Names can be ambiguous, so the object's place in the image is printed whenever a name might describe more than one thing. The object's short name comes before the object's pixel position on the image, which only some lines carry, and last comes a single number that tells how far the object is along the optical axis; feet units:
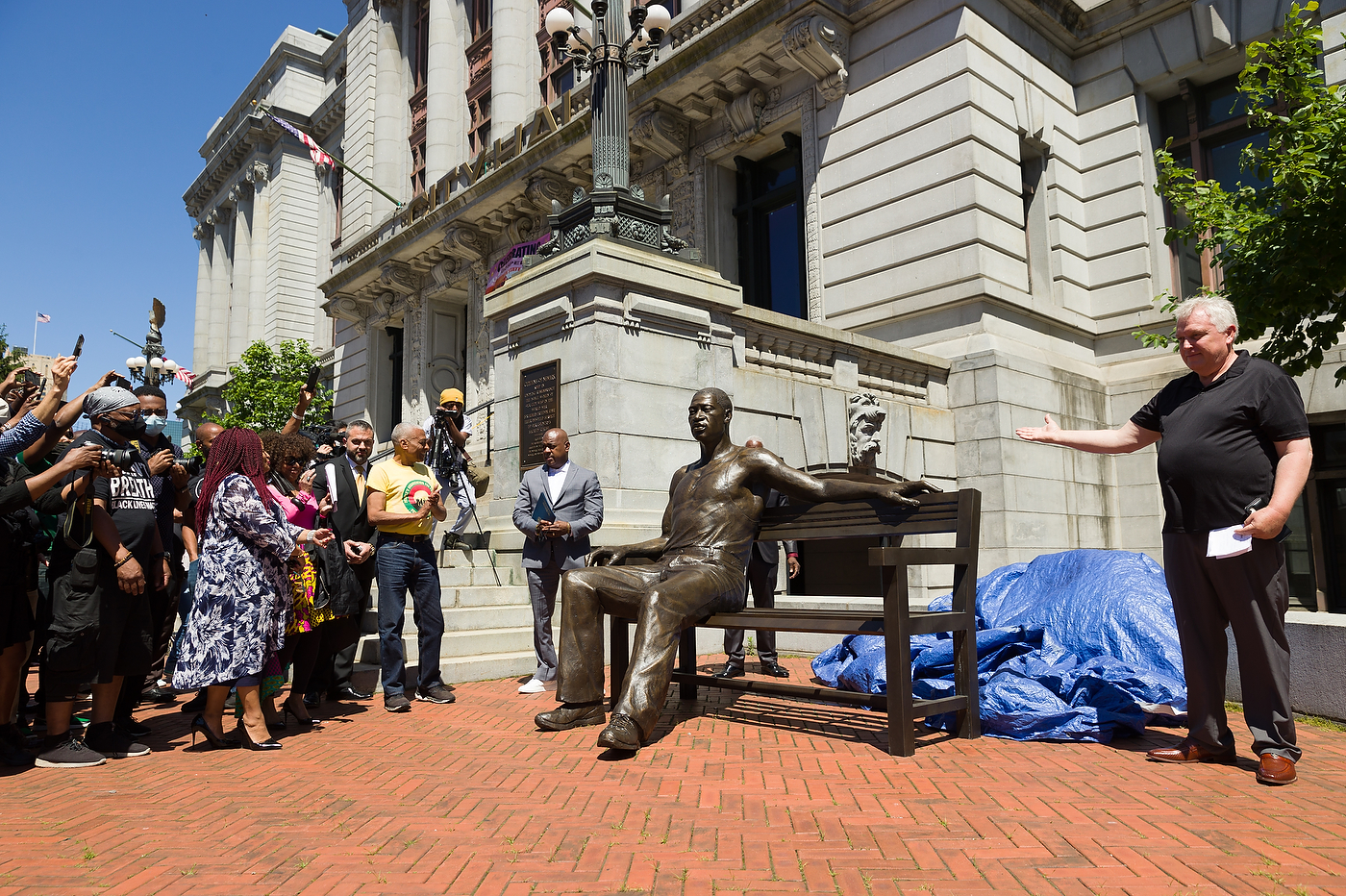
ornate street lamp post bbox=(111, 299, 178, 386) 61.36
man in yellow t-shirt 21.45
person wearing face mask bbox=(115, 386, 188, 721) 18.33
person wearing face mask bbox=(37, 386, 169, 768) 16.19
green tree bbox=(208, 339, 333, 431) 104.88
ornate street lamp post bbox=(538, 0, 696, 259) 32.22
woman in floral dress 16.99
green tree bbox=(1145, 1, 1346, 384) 25.61
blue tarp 17.31
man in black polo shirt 14.06
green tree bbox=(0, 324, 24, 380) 98.94
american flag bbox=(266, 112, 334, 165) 69.66
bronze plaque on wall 31.61
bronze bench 15.87
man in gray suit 23.13
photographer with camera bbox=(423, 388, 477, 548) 33.94
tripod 34.83
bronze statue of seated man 16.55
